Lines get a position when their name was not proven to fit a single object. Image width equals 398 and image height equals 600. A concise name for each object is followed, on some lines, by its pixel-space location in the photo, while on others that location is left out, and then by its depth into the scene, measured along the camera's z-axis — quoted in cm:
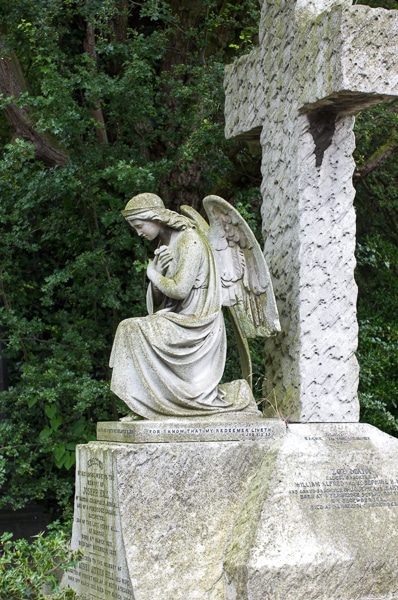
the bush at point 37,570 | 919
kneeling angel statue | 1064
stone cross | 1091
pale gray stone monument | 992
